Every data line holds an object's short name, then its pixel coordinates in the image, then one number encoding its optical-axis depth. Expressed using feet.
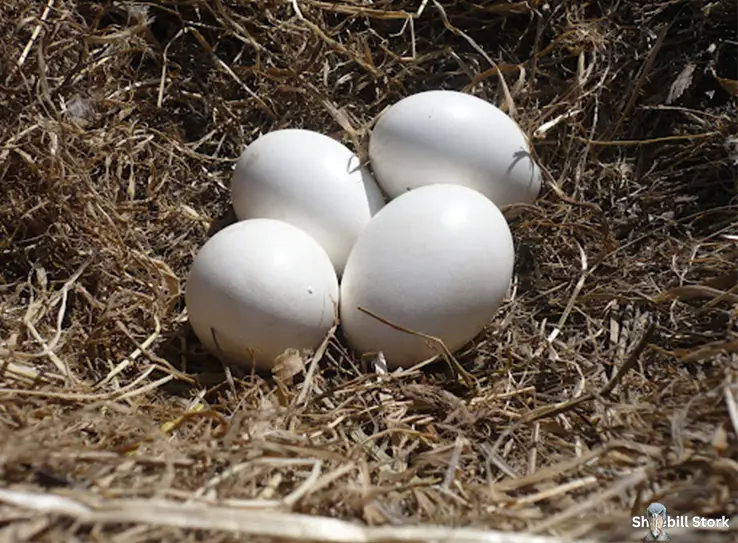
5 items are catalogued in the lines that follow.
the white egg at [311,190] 1.14
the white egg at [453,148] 1.15
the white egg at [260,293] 1.04
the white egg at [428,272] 1.04
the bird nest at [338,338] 0.78
